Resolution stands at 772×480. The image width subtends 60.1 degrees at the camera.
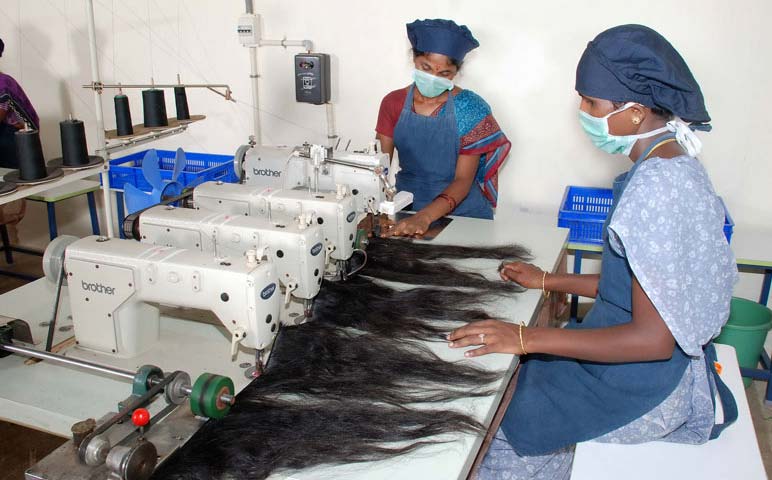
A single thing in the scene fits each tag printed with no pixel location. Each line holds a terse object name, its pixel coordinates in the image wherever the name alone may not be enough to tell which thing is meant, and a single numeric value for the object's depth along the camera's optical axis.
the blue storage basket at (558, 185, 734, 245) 3.85
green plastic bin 3.82
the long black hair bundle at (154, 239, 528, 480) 1.70
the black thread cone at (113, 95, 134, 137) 2.71
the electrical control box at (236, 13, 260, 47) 4.55
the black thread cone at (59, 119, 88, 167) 2.42
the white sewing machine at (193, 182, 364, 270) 2.69
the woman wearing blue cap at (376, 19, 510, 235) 3.41
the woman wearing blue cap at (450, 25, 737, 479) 1.83
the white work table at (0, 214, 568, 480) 1.67
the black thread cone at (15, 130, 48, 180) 2.20
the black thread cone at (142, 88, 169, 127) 2.85
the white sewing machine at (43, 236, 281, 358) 2.00
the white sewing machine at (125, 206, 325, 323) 2.35
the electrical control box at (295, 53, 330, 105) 4.32
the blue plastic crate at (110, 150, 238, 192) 3.96
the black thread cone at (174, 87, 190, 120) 3.13
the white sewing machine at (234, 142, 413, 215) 3.03
